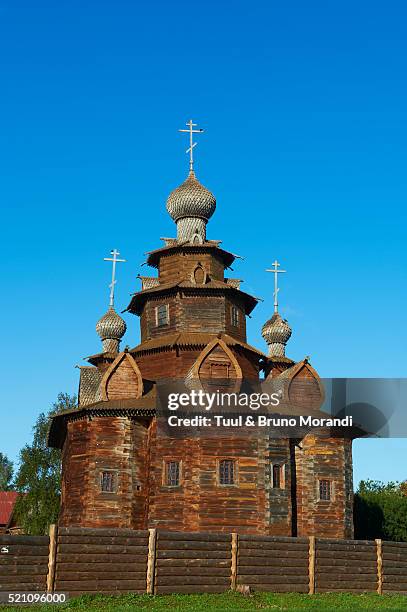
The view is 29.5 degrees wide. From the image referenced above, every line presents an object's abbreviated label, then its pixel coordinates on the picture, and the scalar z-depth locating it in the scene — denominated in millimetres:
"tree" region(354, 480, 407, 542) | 41938
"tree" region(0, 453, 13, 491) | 79475
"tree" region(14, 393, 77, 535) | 42344
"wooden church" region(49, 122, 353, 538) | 27969
